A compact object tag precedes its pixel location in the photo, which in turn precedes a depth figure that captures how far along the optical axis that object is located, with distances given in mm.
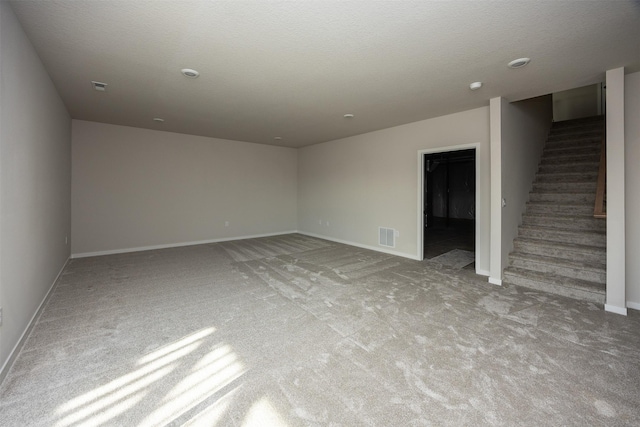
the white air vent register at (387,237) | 5277
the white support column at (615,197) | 2738
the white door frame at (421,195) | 4657
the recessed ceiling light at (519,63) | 2590
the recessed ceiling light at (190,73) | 2785
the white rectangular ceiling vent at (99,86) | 3172
